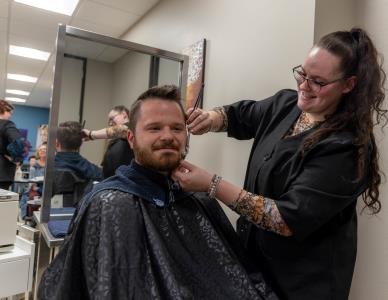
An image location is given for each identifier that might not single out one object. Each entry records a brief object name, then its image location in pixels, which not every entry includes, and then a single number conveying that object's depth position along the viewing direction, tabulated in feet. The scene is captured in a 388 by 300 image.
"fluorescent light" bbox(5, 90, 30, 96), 26.96
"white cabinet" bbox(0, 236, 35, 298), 5.15
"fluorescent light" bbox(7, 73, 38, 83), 20.66
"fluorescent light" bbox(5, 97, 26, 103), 31.34
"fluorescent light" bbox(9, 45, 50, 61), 14.66
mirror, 5.32
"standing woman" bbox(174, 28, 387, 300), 3.01
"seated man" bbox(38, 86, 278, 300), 2.98
